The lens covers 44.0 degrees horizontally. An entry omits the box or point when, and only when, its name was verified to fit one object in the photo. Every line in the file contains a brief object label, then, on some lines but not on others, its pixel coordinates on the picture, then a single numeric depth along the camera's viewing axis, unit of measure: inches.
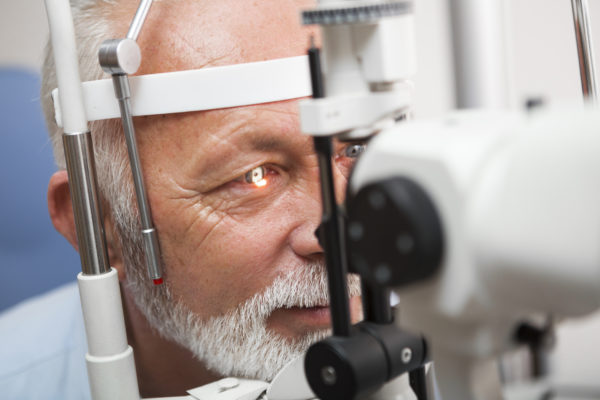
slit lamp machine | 16.2
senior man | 39.5
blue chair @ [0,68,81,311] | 77.9
